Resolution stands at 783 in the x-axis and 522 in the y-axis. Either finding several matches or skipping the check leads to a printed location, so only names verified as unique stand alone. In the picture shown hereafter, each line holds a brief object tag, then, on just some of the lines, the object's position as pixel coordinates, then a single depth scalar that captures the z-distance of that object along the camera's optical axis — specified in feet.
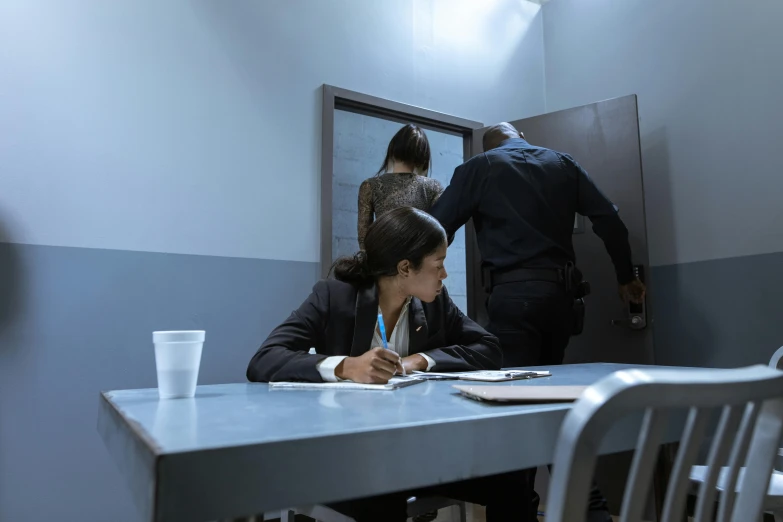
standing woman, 9.14
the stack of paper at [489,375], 3.98
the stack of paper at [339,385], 3.51
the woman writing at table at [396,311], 4.81
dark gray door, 8.86
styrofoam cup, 3.16
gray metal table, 1.64
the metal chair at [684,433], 1.40
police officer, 7.37
